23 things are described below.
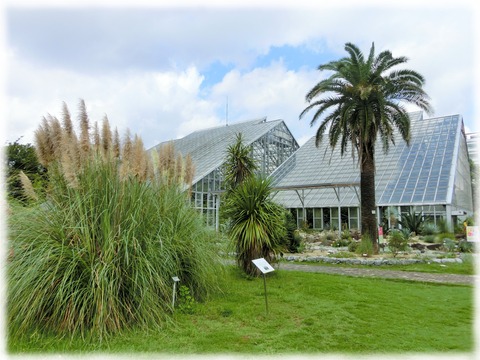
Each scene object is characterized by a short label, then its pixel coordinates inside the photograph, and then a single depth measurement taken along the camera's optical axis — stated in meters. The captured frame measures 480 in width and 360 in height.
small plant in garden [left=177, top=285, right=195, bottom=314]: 5.44
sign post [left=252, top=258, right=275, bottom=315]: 5.33
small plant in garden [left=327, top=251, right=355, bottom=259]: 13.81
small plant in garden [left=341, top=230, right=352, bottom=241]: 20.52
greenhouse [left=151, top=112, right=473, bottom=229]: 24.11
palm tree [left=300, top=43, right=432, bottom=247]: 14.64
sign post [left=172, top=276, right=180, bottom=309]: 5.09
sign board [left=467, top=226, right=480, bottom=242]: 11.14
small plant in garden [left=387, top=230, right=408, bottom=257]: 14.10
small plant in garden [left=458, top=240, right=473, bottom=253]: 14.38
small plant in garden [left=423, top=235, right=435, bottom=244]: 18.37
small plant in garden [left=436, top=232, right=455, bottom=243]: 18.02
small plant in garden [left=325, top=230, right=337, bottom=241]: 20.94
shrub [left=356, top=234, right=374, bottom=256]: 14.05
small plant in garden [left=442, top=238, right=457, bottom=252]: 15.00
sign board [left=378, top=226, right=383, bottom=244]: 16.36
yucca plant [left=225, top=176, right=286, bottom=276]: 7.96
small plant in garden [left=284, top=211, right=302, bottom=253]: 15.29
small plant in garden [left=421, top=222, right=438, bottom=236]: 20.80
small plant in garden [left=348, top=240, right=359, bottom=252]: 15.65
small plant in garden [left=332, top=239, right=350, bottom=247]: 18.42
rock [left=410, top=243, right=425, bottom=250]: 16.38
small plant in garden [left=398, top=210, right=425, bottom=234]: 21.66
